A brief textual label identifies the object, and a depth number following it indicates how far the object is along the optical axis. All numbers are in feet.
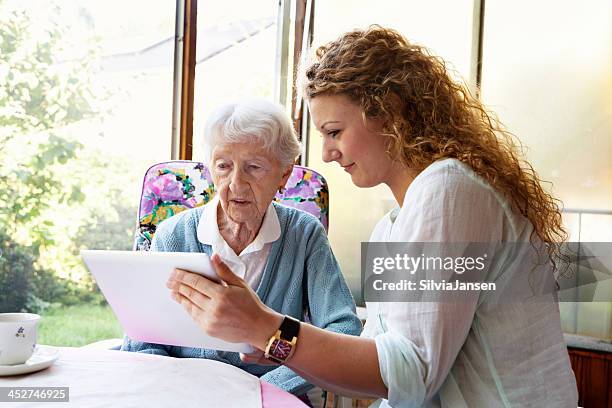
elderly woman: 5.22
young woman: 3.22
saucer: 3.32
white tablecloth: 3.04
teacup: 3.35
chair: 6.20
